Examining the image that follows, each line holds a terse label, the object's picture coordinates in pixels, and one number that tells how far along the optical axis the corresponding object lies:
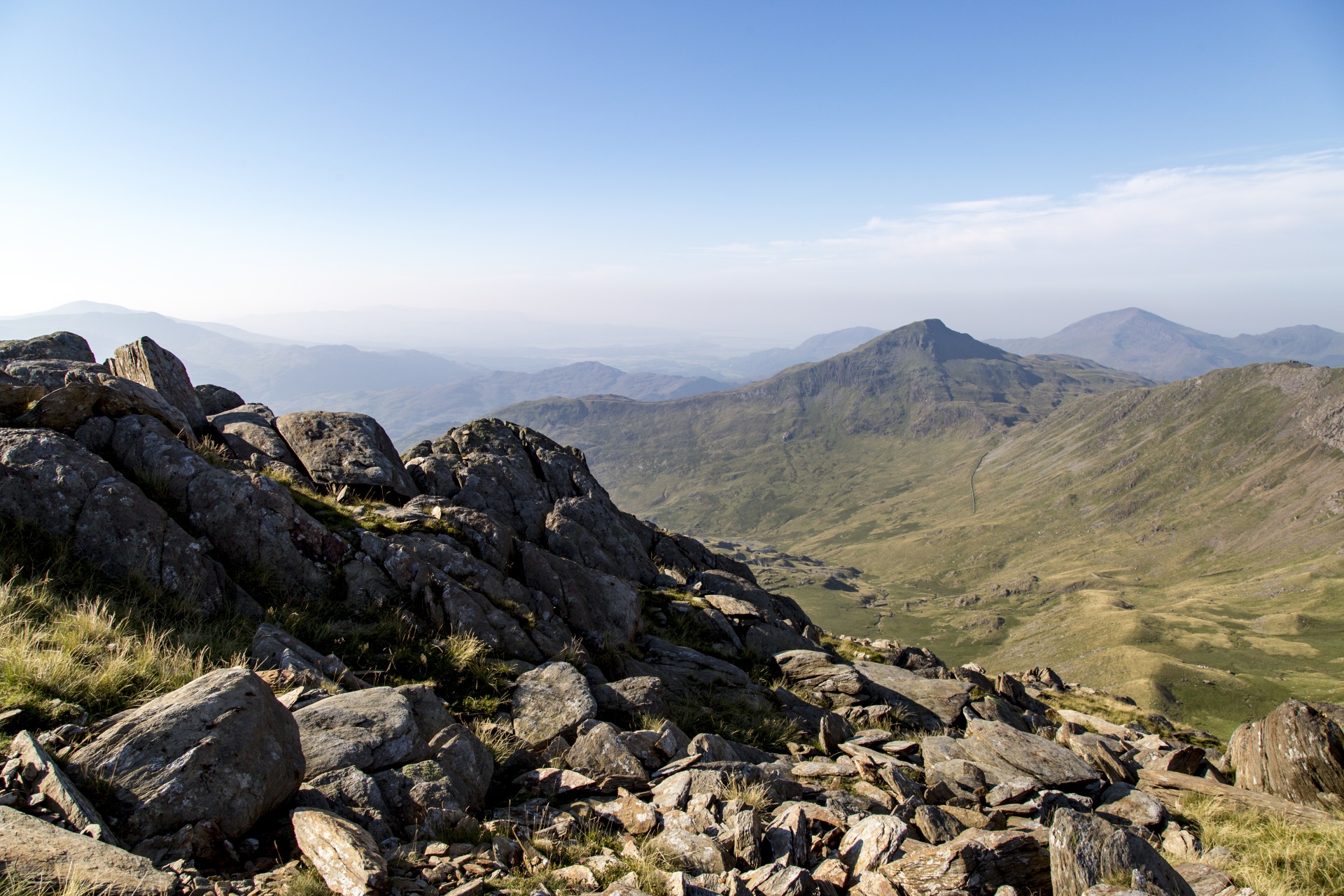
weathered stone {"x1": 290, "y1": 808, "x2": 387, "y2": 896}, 6.88
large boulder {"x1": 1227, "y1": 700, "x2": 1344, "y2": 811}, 16.16
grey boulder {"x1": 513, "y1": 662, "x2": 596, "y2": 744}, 13.12
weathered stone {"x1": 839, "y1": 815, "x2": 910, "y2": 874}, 9.54
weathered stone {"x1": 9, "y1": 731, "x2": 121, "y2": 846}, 6.63
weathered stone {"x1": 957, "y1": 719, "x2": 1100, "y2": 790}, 16.48
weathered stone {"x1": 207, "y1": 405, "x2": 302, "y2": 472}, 21.86
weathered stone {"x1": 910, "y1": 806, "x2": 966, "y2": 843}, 11.06
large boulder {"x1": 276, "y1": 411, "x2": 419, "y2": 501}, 23.31
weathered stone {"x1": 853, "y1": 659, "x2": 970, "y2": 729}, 24.64
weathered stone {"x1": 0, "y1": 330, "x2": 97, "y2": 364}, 20.98
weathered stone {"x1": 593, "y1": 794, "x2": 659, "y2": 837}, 9.88
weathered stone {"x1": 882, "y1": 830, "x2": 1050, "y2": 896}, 8.88
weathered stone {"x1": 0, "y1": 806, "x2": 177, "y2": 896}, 5.75
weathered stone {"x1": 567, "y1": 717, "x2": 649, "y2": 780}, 11.76
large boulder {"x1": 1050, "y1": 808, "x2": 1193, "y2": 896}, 8.74
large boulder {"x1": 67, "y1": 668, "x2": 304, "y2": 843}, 7.41
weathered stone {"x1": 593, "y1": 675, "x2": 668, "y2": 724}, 15.34
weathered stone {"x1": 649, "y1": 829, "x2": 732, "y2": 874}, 8.73
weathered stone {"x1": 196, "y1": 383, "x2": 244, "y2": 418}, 26.52
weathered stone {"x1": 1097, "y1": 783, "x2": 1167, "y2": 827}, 14.03
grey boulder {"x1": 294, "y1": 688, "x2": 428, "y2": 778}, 9.61
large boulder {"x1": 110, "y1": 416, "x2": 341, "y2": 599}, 15.52
